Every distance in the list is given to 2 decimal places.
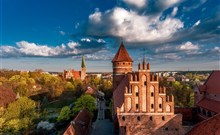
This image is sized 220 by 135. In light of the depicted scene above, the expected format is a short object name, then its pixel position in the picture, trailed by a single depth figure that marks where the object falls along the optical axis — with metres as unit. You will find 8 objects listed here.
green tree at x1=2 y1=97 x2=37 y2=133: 29.86
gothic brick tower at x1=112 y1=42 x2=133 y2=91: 29.12
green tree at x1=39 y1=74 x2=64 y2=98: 67.15
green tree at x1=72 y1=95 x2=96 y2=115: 37.59
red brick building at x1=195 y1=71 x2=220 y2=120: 23.56
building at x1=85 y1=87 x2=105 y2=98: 58.32
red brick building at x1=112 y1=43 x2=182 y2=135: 18.67
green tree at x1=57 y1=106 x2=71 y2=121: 34.83
